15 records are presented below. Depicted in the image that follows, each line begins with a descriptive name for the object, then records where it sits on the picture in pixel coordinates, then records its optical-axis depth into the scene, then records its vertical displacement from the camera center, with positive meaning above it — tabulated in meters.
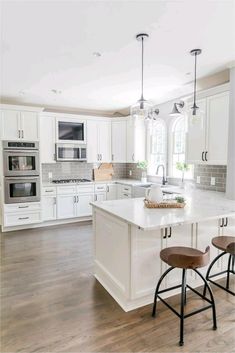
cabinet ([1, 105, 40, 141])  4.49 +0.71
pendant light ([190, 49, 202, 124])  2.67 +0.55
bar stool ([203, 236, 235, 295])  2.21 -0.82
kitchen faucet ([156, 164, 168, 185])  4.83 -0.35
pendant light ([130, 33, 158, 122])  2.47 +0.58
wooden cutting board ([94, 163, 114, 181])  5.93 -0.30
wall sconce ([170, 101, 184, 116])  3.19 +0.66
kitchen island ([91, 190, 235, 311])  2.18 -0.80
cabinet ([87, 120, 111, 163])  5.58 +0.46
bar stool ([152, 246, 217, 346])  1.87 -0.82
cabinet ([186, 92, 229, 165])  3.20 +0.39
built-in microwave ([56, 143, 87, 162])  5.22 +0.18
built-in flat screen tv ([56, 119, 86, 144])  5.23 +0.67
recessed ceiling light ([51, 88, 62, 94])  4.31 +1.28
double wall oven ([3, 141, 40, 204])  4.50 -0.22
